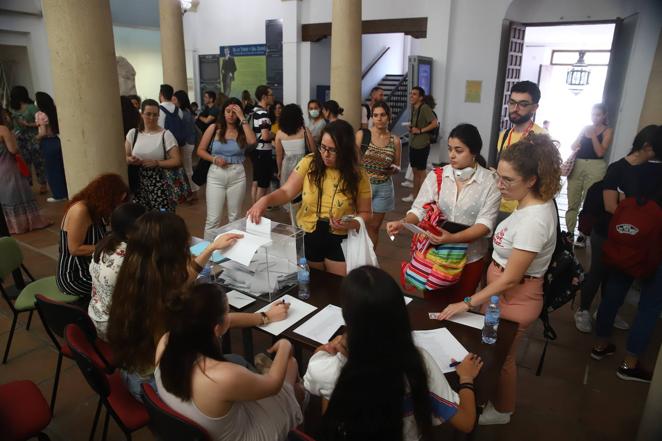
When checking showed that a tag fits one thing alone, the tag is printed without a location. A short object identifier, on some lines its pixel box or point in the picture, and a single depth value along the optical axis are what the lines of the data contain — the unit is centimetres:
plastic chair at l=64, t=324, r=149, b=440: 184
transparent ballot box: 248
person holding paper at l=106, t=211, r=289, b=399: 197
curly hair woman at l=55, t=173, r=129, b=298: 278
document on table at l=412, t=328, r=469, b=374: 190
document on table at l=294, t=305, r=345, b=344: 209
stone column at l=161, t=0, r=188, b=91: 884
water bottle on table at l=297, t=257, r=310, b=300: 247
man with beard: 319
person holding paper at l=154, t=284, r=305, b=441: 150
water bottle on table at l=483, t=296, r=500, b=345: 204
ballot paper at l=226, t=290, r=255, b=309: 237
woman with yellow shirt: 284
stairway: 1233
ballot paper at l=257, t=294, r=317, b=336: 215
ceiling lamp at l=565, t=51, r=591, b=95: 1088
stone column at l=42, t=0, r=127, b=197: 330
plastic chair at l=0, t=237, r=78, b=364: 294
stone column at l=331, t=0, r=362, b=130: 648
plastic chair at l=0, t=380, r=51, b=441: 195
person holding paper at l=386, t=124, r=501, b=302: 252
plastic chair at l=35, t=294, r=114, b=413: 217
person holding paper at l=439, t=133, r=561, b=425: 205
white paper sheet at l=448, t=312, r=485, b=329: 217
